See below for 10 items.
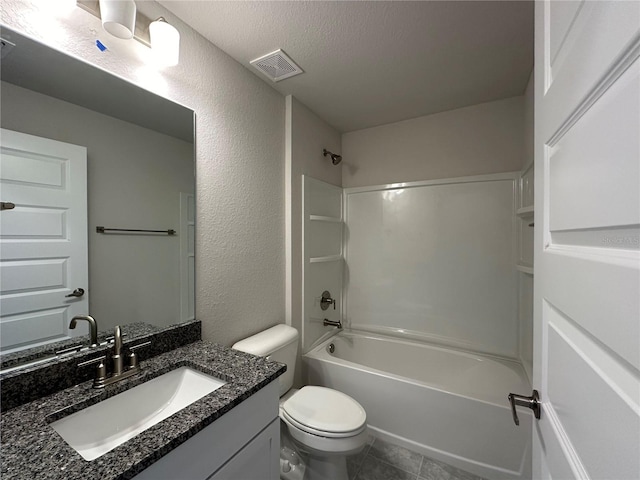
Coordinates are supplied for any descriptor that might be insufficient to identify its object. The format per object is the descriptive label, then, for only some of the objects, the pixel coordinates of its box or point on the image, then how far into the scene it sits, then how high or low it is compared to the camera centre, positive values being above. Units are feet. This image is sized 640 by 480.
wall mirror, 2.82 +0.45
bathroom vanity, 2.01 -1.73
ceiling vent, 5.07 +3.45
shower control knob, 7.67 -1.85
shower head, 7.82 +2.41
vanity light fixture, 3.14 +2.74
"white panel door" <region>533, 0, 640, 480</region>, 1.10 -0.02
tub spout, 7.74 -2.55
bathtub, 4.86 -3.51
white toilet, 4.26 -3.12
